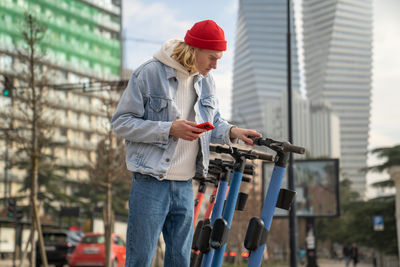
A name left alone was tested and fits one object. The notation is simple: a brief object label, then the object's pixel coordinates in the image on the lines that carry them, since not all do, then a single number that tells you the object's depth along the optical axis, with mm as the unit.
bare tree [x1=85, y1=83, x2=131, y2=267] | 15411
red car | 17297
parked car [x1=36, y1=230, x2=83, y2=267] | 20312
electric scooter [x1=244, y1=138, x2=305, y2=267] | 3195
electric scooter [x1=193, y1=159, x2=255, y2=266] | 3760
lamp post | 17984
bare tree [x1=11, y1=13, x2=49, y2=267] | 13547
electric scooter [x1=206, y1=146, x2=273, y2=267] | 3807
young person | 2953
